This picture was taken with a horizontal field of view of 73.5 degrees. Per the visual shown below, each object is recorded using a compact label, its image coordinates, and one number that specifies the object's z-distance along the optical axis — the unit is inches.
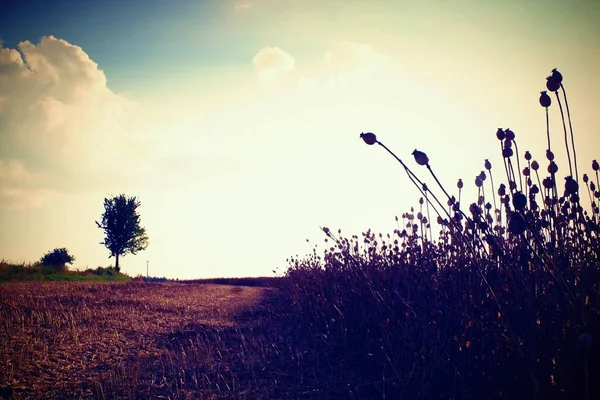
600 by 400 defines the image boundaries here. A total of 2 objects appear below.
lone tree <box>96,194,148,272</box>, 1491.1
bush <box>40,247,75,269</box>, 1248.2
